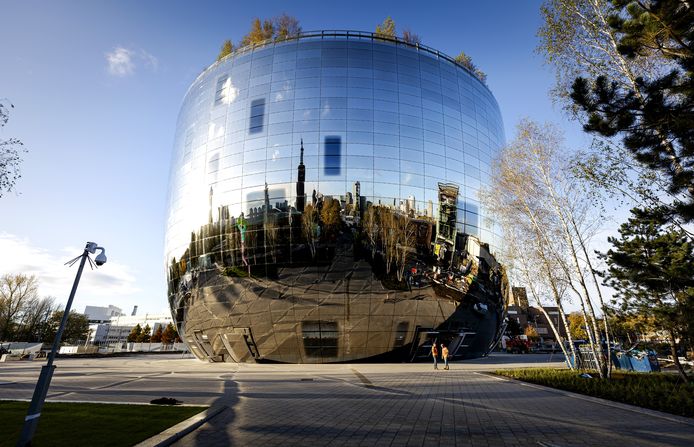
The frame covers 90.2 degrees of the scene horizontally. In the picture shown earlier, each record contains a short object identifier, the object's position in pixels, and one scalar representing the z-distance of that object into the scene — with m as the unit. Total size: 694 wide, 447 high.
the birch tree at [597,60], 10.20
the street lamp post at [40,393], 5.69
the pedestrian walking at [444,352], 22.70
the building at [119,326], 140.00
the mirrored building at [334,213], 26.45
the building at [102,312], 180.00
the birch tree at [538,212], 17.84
